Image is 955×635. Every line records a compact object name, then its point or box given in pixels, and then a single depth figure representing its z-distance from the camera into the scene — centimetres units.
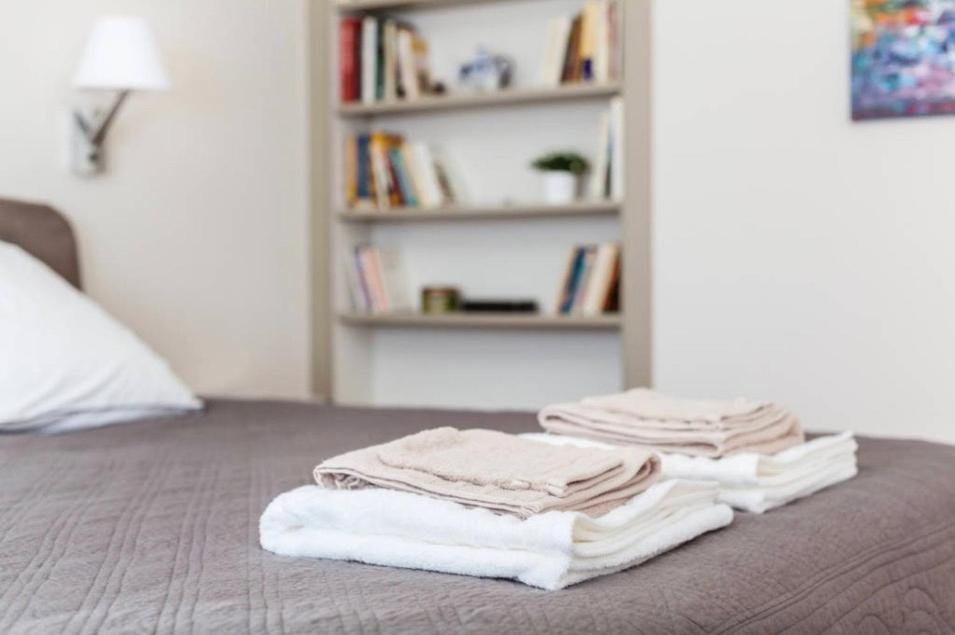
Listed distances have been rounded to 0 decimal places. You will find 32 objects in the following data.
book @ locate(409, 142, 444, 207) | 360
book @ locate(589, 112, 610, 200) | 333
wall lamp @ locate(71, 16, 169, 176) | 265
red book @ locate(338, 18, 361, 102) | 364
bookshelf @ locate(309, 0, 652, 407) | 349
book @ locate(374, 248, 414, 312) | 368
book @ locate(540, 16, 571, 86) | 340
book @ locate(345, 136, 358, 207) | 366
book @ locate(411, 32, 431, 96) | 365
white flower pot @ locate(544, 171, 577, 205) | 343
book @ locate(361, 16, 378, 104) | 362
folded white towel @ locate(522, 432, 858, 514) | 138
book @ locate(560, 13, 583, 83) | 339
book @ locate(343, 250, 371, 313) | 369
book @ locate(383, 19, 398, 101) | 363
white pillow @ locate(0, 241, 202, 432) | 195
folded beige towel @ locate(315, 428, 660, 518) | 106
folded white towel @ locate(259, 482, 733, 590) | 98
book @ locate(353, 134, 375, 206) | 366
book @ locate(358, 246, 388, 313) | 367
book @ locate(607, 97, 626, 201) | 330
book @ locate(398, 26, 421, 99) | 361
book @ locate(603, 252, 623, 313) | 337
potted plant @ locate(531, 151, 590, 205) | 341
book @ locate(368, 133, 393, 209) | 361
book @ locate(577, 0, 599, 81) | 335
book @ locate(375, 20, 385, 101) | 363
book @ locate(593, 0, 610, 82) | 332
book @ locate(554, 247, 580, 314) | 341
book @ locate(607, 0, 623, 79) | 331
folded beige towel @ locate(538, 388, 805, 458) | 149
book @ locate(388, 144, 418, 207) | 361
